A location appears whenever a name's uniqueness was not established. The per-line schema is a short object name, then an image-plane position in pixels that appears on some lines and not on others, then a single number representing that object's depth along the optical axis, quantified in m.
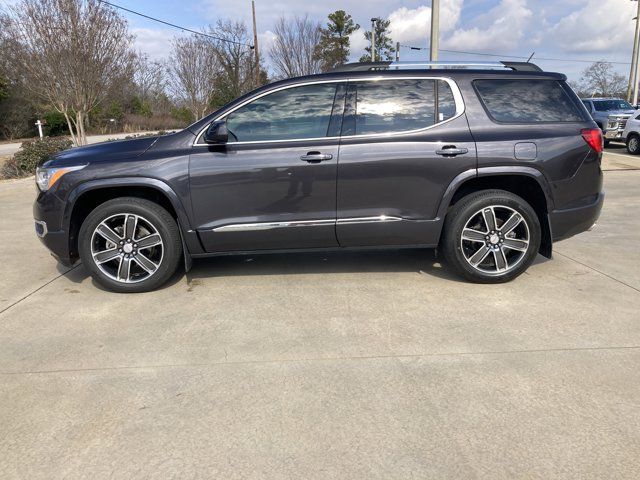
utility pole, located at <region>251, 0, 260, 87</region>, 32.66
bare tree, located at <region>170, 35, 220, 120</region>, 30.02
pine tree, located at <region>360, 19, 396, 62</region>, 62.12
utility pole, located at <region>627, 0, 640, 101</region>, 26.15
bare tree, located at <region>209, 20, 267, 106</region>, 33.12
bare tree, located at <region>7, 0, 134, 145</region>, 13.15
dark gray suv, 4.45
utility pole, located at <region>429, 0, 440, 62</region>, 11.23
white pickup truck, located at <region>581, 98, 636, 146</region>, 17.66
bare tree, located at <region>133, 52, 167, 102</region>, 43.47
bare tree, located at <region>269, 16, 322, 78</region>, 32.62
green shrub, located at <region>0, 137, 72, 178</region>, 13.34
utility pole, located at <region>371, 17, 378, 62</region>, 32.63
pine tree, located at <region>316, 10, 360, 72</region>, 45.00
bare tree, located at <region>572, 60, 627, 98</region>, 65.25
